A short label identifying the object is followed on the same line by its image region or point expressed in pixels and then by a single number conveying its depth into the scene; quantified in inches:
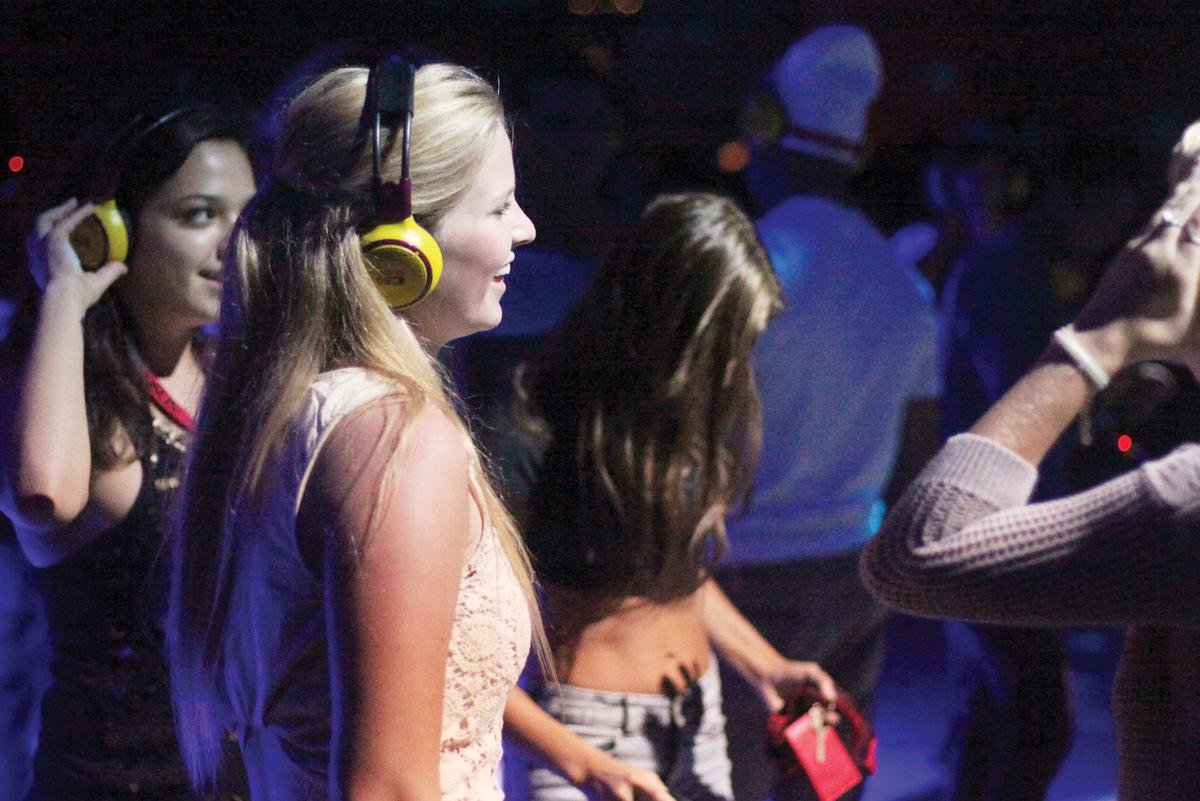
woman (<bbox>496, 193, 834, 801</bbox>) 190.4
